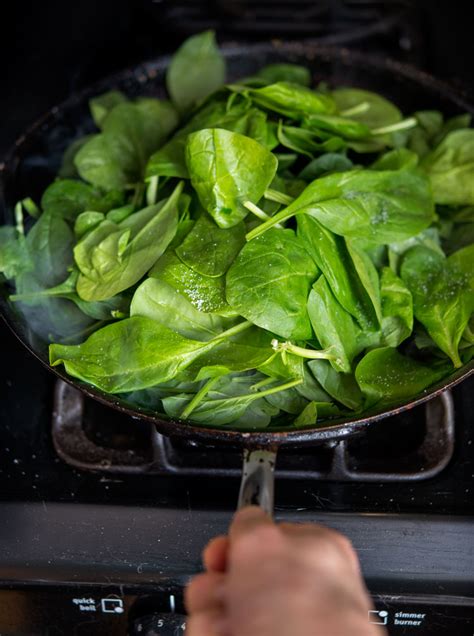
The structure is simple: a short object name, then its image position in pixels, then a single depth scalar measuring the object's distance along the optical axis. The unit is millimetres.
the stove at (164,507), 522
